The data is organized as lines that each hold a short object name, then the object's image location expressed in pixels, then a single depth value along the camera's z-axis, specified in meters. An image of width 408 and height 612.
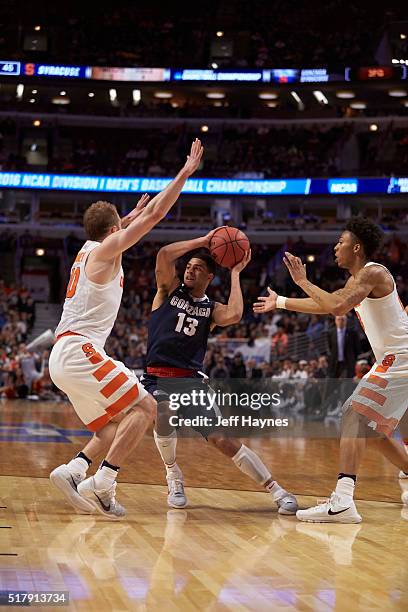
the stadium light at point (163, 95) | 37.88
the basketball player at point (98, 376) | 5.96
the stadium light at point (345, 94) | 35.81
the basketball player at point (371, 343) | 6.27
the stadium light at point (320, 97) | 35.91
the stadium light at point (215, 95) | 37.46
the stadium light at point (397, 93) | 35.28
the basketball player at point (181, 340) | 6.77
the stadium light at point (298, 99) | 36.44
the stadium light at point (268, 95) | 36.59
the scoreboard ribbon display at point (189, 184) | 33.78
